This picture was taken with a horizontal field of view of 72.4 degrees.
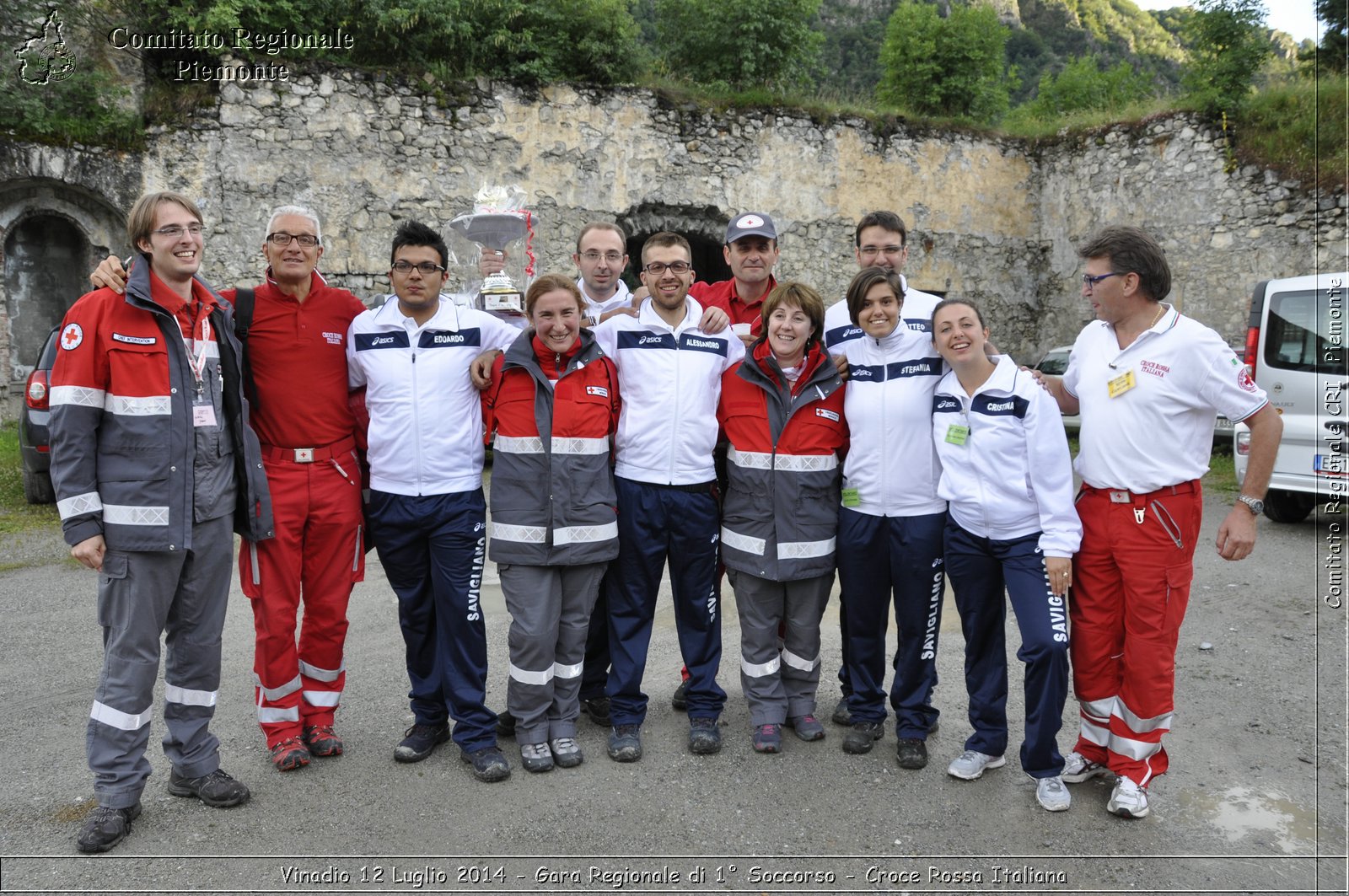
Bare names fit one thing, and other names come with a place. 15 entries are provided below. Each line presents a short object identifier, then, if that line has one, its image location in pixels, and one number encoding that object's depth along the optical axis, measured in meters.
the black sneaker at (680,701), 4.37
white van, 7.49
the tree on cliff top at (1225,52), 14.88
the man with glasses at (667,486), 3.92
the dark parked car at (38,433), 7.78
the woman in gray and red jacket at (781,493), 3.89
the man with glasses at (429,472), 3.77
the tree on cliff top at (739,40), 16.58
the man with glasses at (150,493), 3.20
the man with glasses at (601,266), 4.62
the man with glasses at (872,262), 4.07
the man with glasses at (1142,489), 3.35
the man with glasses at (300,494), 3.73
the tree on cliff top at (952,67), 19.36
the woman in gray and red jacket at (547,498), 3.75
